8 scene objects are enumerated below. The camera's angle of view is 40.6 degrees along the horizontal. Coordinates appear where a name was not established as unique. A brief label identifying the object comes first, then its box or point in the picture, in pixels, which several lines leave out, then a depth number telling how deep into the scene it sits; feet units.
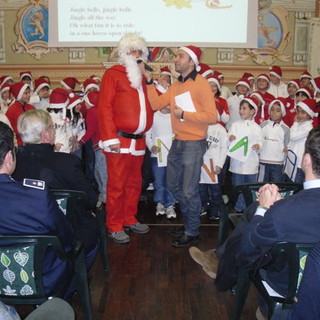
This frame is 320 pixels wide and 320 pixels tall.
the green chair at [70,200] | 7.49
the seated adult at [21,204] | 5.70
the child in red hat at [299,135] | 12.46
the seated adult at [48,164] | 7.65
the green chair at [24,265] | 5.59
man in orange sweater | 10.52
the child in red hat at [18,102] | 14.17
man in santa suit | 10.78
